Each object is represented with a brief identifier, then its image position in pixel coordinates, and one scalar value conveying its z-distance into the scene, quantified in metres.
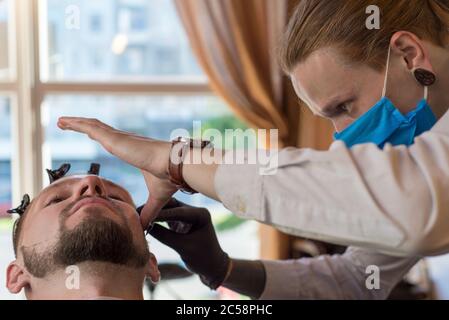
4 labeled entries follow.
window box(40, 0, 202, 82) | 3.30
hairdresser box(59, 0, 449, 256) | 0.91
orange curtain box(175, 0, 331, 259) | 3.32
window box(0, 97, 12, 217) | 3.21
